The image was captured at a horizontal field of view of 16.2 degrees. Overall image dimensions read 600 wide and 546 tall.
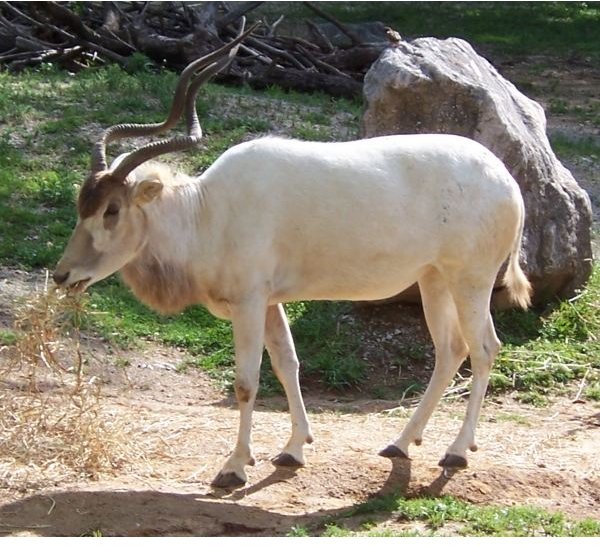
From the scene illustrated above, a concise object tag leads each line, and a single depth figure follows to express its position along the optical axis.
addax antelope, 11.11
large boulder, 16.05
